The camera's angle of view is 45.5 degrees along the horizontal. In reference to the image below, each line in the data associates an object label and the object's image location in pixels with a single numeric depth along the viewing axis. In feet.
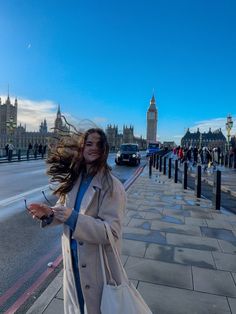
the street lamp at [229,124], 94.53
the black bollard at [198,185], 32.42
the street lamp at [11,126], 134.72
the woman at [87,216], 5.83
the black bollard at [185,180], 38.87
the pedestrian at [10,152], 92.49
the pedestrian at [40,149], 130.00
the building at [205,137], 478.59
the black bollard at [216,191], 26.31
